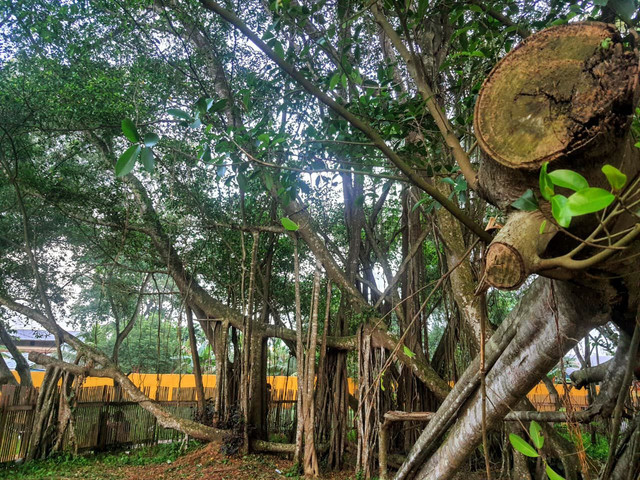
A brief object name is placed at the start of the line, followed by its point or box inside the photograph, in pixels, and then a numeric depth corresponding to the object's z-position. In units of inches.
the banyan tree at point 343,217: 37.5
